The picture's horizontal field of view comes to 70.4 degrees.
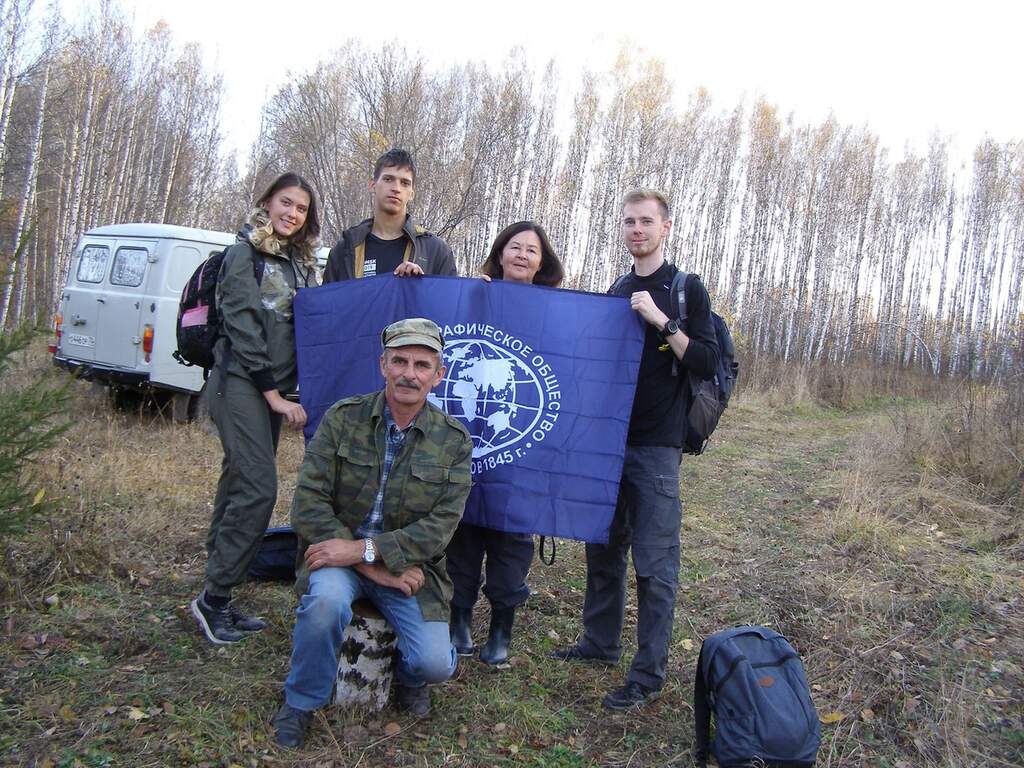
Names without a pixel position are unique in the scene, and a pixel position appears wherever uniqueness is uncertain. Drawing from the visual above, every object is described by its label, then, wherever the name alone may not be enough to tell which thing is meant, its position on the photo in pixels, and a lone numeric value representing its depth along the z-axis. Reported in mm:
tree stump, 3260
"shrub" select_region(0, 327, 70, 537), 3611
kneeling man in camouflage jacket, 3162
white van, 9180
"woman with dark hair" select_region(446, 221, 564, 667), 3912
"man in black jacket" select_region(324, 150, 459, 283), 4141
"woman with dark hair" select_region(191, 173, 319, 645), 3785
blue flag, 3781
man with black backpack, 3539
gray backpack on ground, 2900
